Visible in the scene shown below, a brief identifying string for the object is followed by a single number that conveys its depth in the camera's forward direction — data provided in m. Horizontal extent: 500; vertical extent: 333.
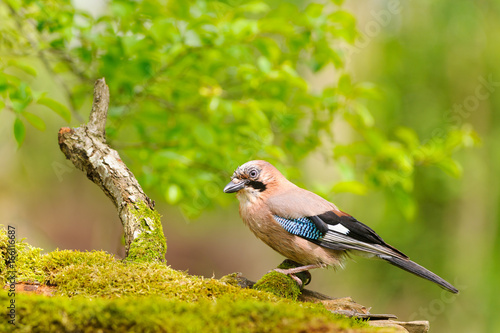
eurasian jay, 7.20
